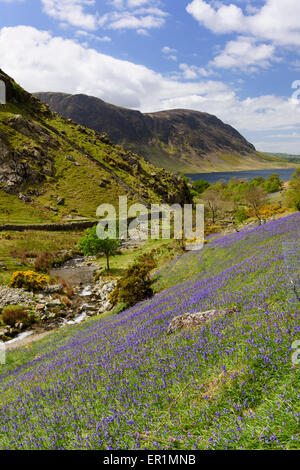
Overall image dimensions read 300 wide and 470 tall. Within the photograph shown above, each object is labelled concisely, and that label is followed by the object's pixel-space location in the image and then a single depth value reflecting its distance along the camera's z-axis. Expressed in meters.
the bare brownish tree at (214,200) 89.69
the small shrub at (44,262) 38.50
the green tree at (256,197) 58.14
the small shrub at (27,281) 30.50
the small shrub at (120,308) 18.25
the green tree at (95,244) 38.09
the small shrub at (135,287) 18.28
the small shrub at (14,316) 23.25
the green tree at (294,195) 43.76
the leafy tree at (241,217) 58.46
